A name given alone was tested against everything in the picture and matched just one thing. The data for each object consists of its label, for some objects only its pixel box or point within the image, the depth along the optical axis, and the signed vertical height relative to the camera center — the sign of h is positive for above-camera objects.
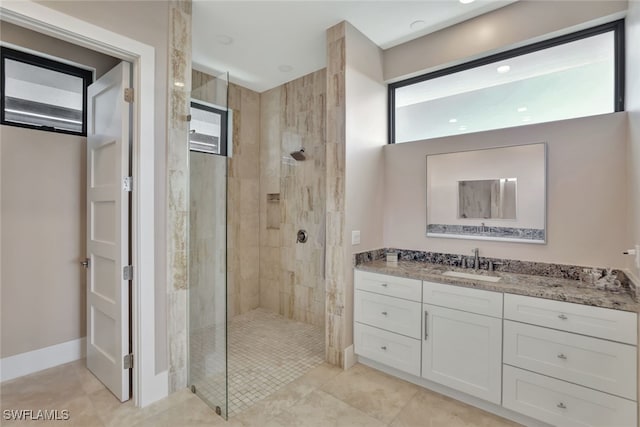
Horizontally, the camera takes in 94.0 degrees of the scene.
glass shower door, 2.24 -0.30
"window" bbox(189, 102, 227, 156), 2.42 +0.73
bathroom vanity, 1.64 -0.84
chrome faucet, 2.52 -0.39
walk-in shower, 2.28 -0.34
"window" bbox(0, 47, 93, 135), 2.43 +1.02
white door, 2.07 -0.14
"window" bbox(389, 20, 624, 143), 2.14 +1.05
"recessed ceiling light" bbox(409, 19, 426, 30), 2.58 +1.66
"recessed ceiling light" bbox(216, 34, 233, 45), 2.81 +1.65
